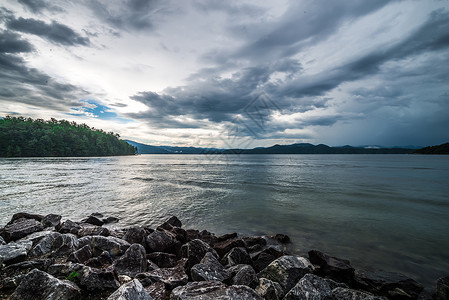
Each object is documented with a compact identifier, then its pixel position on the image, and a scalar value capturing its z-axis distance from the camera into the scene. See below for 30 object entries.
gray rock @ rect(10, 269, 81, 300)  3.34
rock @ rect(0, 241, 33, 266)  4.72
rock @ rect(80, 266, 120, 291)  3.71
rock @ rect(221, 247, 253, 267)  5.53
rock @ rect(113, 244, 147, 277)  4.73
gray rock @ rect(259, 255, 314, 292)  4.42
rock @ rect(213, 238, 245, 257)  6.34
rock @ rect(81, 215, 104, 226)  9.52
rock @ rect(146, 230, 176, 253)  6.38
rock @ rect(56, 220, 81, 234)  7.83
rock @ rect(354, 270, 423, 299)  4.75
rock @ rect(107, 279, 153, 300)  2.95
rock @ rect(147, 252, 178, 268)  5.64
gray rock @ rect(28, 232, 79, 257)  5.45
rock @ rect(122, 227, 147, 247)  6.79
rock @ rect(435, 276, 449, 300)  4.36
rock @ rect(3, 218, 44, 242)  6.90
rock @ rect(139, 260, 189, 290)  4.18
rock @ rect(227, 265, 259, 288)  4.23
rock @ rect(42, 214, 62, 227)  8.51
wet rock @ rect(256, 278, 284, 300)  3.79
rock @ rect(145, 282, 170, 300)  3.69
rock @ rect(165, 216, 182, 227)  9.32
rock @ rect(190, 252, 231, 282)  4.28
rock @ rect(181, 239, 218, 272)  5.37
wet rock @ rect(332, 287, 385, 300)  3.77
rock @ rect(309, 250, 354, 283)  5.23
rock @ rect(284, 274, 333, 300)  3.69
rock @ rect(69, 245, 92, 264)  5.02
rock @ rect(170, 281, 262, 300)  3.36
